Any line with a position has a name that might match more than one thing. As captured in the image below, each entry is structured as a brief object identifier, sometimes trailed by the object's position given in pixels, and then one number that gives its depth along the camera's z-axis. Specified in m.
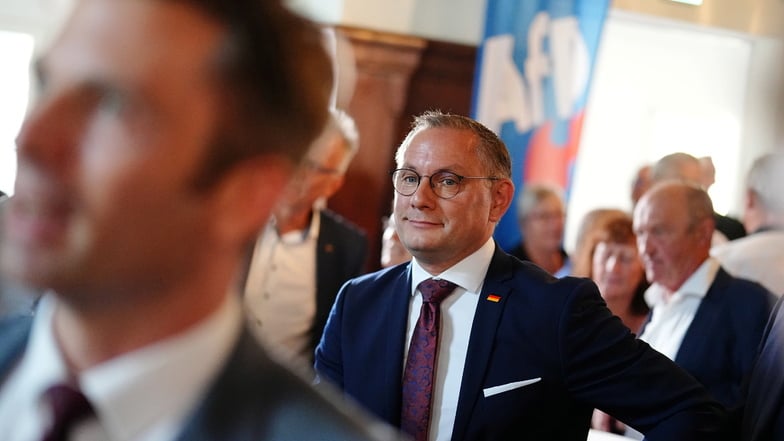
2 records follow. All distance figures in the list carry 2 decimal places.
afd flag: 5.19
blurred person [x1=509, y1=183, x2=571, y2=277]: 4.59
